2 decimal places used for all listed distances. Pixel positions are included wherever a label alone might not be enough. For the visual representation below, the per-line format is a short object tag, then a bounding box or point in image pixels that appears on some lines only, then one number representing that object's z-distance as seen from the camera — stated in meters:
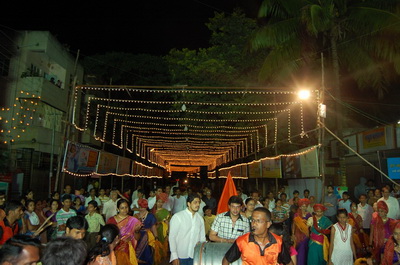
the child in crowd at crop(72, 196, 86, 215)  9.86
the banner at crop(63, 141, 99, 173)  10.32
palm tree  13.87
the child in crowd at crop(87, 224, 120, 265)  3.73
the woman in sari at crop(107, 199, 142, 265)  5.07
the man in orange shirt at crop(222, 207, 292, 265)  3.52
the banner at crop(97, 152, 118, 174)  14.25
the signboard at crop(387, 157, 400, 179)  11.22
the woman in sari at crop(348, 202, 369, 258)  8.30
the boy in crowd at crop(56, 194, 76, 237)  6.99
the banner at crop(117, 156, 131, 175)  17.33
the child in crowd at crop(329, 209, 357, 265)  6.21
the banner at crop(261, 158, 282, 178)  15.30
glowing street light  9.97
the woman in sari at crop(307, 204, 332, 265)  6.68
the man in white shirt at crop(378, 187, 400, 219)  9.09
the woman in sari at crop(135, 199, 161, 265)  6.42
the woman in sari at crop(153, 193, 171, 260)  8.20
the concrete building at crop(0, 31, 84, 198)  16.11
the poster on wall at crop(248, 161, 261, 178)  18.00
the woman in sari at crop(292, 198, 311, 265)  7.24
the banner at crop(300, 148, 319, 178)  10.62
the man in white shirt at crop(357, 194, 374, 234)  9.55
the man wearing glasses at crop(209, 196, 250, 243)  5.24
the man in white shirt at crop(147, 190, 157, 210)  10.55
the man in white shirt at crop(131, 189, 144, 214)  9.73
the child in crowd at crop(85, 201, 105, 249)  7.41
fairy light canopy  18.27
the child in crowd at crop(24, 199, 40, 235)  7.49
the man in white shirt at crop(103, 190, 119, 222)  9.39
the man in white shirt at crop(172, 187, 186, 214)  12.13
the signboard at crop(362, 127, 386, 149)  13.03
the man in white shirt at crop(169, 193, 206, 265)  5.18
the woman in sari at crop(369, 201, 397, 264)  6.83
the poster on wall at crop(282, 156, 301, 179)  13.41
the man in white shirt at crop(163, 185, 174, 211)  10.76
